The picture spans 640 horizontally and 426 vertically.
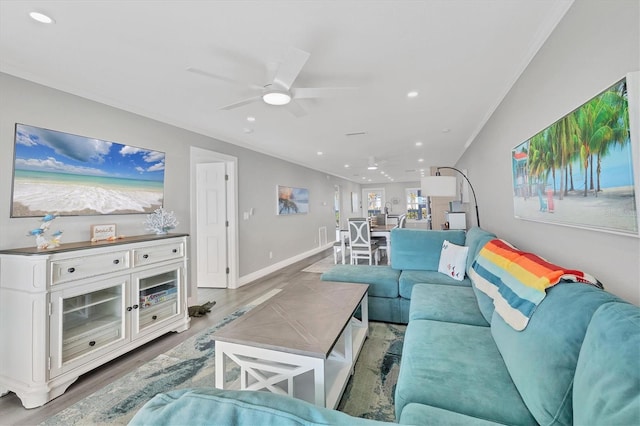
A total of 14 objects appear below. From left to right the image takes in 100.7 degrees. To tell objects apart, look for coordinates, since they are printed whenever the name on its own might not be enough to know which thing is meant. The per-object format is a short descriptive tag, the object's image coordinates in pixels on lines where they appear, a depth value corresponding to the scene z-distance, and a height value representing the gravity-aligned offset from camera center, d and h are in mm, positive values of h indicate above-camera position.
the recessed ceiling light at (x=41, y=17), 1517 +1221
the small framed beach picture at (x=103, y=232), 2435 -62
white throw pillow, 2758 -459
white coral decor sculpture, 2881 +25
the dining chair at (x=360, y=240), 4992 -386
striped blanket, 1217 -346
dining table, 5336 -289
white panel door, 4316 -35
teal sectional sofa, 439 -547
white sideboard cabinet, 1807 -658
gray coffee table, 1428 -679
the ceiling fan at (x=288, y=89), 1658 +1000
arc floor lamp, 4012 +493
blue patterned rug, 1655 -1166
